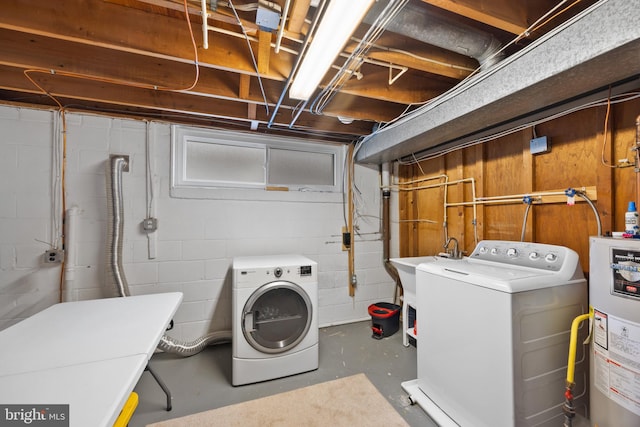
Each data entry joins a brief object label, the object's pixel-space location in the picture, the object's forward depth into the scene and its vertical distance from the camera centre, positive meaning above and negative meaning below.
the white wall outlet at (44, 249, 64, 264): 2.18 -0.33
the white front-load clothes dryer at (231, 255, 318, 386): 2.04 -0.87
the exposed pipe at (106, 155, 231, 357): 2.23 -0.13
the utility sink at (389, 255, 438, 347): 2.43 -0.69
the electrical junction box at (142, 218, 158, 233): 2.41 -0.08
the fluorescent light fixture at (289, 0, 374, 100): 1.09 +0.90
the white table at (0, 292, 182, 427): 0.75 -0.54
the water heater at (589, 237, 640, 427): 1.12 -0.55
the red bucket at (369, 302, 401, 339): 2.74 -1.16
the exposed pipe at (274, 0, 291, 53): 1.12 +0.93
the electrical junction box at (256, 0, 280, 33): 1.17 +0.95
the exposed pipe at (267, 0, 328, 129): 1.11 +0.91
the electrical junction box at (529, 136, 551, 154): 1.84 +0.51
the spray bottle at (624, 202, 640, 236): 1.24 -0.04
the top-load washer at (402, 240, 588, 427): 1.30 -0.69
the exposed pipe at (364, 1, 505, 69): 1.27 +0.99
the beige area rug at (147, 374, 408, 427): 1.64 -1.34
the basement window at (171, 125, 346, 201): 2.62 +0.57
